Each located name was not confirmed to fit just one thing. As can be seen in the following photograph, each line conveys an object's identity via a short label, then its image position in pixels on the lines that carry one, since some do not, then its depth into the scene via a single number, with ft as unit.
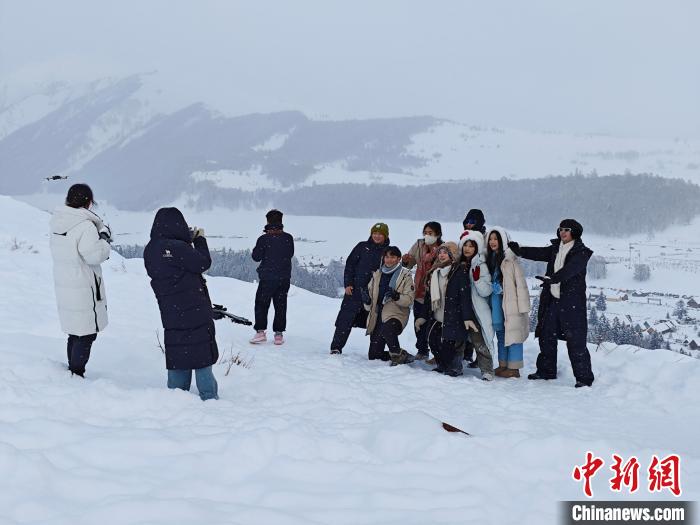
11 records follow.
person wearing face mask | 25.18
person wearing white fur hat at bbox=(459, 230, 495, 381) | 22.85
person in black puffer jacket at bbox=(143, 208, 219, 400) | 15.05
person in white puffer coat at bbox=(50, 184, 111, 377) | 15.56
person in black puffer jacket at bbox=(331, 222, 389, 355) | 25.96
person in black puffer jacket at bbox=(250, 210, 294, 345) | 27.61
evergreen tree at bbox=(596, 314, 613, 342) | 110.42
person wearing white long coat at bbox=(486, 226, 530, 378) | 22.76
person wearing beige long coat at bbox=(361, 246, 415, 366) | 24.64
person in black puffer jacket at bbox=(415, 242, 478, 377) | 22.81
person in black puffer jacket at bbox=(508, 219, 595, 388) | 21.48
